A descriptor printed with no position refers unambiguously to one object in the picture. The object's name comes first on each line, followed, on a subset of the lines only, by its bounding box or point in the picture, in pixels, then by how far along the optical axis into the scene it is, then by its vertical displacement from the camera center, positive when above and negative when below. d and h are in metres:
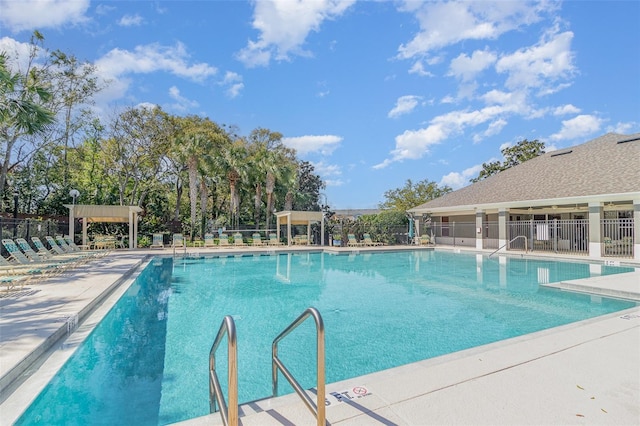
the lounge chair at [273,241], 24.34 -1.36
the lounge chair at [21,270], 9.14 -1.34
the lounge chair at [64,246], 14.79 -1.04
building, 17.11 +0.93
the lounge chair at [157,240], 21.73 -1.14
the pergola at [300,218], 23.78 +0.23
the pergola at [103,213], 18.45 +0.48
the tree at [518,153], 34.41 +6.71
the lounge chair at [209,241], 22.77 -1.26
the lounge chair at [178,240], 21.70 -1.17
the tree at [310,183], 37.40 +4.31
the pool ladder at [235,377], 2.21 -1.12
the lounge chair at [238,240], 23.14 -1.22
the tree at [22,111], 9.44 +3.08
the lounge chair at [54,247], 13.48 -0.96
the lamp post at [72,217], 18.05 +0.24
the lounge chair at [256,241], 23.88 -1.33
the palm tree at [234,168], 25.92 +3.98
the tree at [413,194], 37.56 +2.95
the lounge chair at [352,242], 24.27 -1.44
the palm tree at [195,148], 23.92 +5.13
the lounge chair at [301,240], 25.78 -1.38
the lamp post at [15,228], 14.38 -0.24
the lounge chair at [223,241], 23.98 -1.33
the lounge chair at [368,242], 24.38 -1.45
